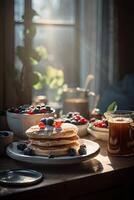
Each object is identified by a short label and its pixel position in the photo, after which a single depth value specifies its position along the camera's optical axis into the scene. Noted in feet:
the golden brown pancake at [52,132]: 3.79
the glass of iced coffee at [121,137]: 4.00
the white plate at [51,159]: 3.63
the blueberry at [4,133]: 4.27
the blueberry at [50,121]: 4.01
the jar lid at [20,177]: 3.26
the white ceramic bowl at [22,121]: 4.59
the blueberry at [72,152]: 3.75
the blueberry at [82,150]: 3.80
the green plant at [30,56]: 5.70
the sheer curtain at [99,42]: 6.83
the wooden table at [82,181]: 3.22
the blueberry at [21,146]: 3.96
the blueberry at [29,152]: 3.79
